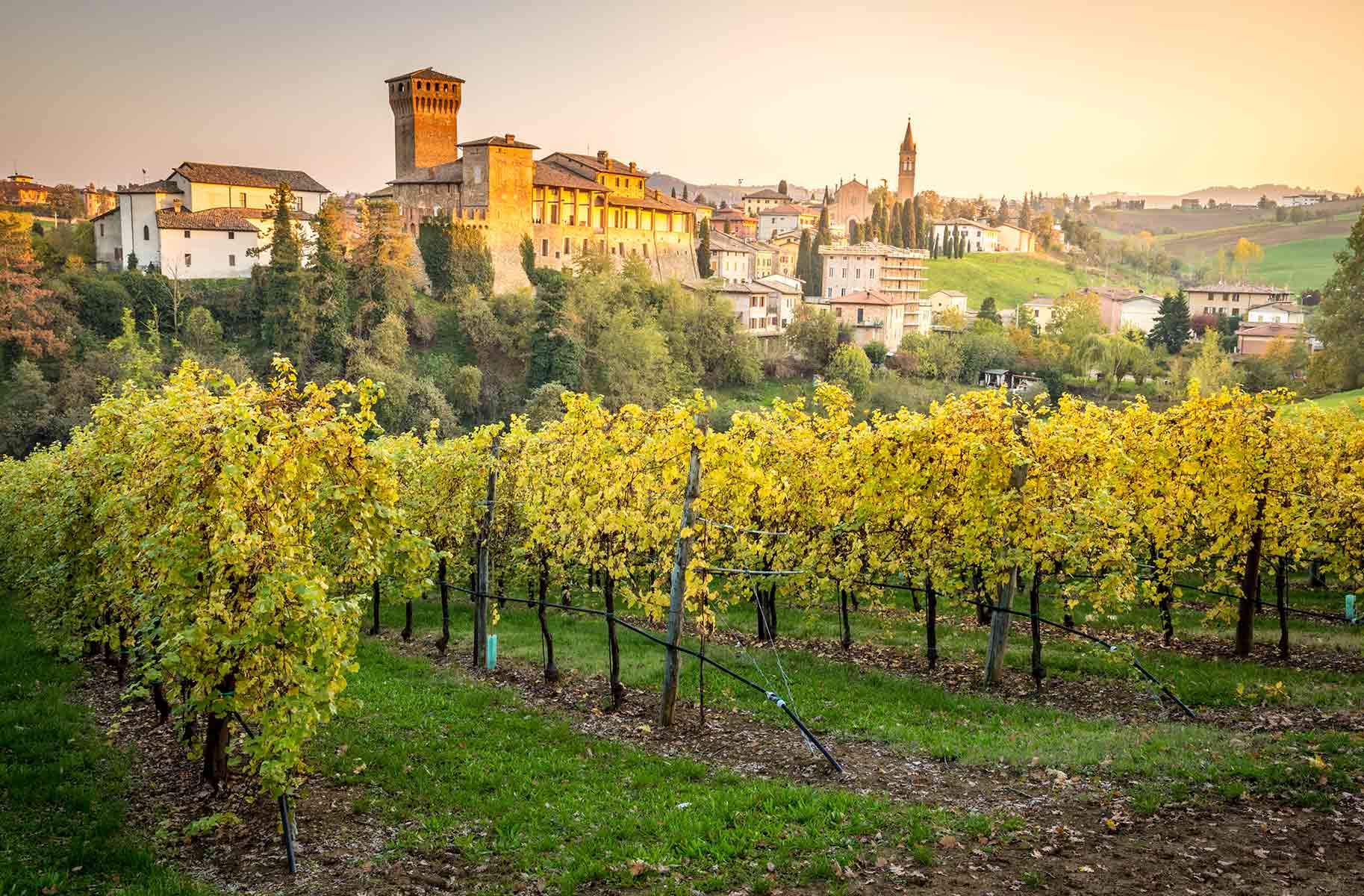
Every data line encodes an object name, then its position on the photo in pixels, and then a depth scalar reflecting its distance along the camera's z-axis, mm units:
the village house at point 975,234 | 186375
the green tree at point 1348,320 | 70875
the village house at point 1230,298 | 125812
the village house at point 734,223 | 152000
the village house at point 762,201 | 182000
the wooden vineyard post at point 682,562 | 15383
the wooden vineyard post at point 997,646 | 18614
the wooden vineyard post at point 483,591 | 19750
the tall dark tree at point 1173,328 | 106438
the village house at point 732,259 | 123125
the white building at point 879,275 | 127938
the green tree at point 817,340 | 98312
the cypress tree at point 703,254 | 119438
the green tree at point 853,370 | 90250
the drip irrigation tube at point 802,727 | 13724
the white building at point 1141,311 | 136500
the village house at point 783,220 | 170875
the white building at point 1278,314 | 118812
